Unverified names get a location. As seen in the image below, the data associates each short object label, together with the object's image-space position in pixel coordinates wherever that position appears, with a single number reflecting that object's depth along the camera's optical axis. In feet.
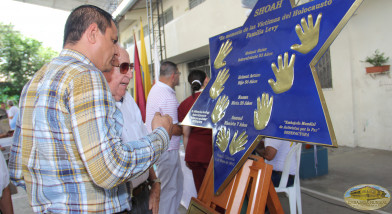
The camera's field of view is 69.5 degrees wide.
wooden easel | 5.10
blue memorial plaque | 3.96
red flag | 17.79
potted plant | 17.51
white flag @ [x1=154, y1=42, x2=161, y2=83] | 19.26
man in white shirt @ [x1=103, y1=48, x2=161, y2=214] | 6.12
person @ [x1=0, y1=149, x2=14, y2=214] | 6.98
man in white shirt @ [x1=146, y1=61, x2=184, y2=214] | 9.84
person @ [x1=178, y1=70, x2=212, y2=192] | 8.59
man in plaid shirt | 3.27
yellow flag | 20.34
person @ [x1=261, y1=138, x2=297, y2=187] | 8.70
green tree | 70.13
